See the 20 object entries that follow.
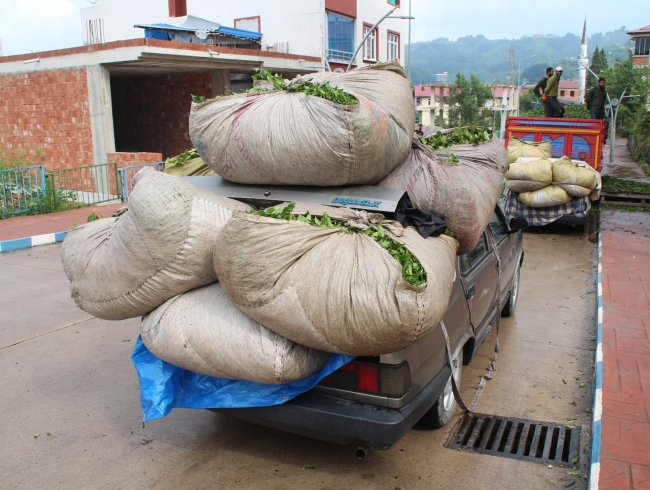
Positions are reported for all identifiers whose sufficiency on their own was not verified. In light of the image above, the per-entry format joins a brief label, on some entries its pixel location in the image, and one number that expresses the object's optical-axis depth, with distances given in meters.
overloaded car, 3.28
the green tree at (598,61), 100.06
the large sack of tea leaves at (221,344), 3.13
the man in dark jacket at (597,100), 15.00
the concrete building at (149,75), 16.31
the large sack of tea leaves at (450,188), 3.85
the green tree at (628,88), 31.77
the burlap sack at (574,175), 10.29
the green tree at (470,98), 81.25
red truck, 11.66
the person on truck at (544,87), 14.87
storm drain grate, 3.96
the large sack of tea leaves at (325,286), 2.85
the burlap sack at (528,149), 11.25
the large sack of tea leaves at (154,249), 3.22
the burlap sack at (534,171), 10.34
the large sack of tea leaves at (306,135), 3.40
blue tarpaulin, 3.36
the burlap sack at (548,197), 10.52
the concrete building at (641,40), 74.25
